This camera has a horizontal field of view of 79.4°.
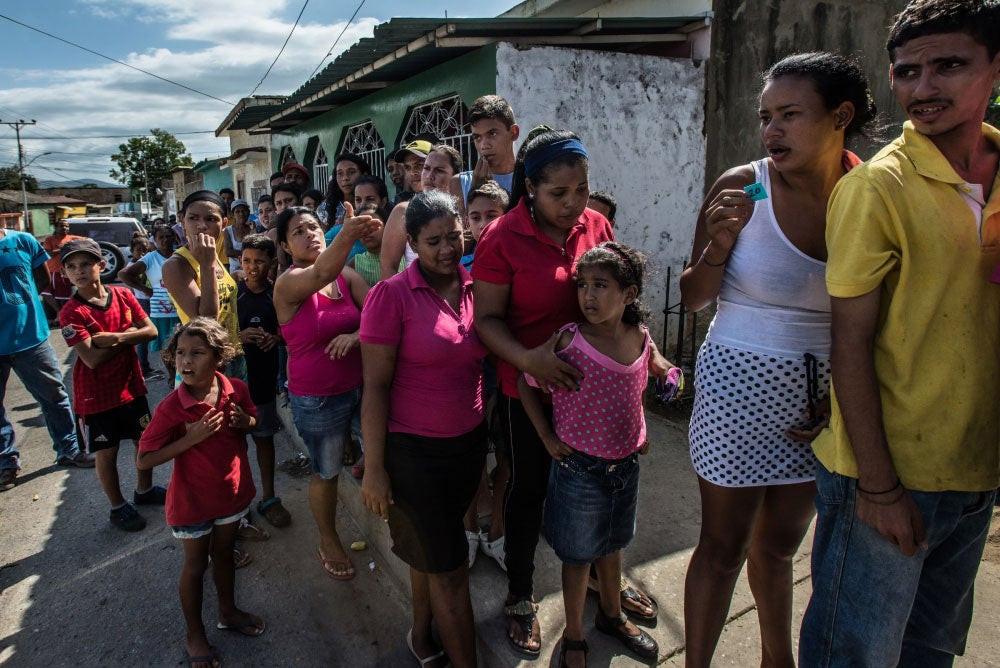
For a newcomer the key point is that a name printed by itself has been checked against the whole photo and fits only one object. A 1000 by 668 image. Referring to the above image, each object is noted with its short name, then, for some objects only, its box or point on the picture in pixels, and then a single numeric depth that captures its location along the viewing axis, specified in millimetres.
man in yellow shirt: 1280
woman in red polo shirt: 2047
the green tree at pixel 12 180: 53312
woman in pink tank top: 2939
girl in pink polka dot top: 2002
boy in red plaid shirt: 3709
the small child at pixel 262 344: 3637
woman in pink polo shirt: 2102
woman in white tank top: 1678
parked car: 13709
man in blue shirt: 4352
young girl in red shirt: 2551
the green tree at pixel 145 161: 48781
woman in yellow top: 3393
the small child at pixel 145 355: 6973
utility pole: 40519
